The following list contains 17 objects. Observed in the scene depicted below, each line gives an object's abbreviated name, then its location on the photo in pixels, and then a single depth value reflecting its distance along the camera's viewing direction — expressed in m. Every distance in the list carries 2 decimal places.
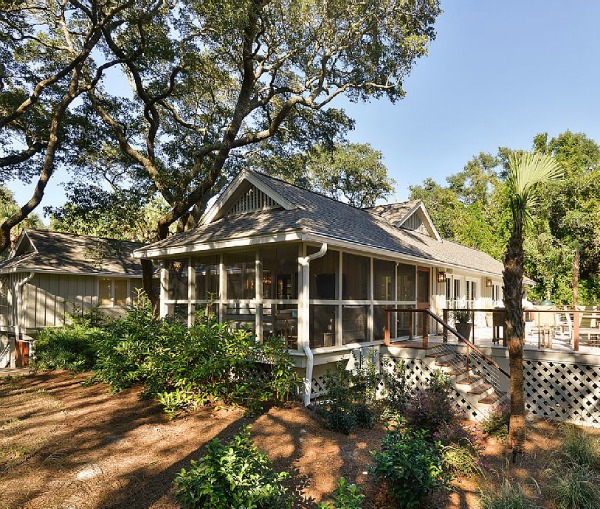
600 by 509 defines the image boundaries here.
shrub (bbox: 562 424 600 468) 5.70
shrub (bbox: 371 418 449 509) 4.19
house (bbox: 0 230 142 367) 15.88
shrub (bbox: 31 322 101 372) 11.97
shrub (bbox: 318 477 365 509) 3.45
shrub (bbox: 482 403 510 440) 7.09
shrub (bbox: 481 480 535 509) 4.25
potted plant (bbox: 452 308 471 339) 11.29
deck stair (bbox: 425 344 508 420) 8.06
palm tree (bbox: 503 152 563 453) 5.97
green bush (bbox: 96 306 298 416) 7.34
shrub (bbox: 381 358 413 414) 7.90
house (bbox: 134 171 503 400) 8.52
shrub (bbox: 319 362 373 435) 6.86
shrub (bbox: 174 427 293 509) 3.56
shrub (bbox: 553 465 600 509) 4.57
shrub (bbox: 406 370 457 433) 6.31
